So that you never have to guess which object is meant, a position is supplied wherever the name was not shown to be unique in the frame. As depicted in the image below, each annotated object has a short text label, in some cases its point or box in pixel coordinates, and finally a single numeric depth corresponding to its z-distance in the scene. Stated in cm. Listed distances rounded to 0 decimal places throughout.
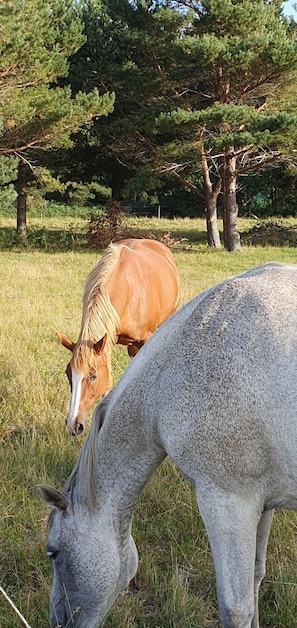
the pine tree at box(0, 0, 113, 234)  1240
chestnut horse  393
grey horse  165
